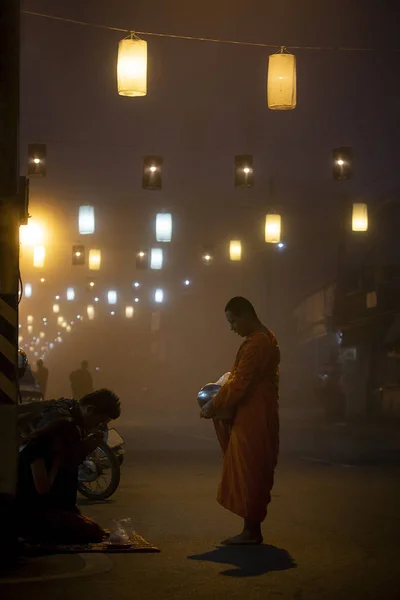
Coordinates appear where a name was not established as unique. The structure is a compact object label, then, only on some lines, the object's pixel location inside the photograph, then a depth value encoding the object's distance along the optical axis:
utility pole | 8.15
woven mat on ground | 8.53
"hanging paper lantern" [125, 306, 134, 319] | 103.81
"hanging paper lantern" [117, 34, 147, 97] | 17.97
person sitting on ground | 8.58
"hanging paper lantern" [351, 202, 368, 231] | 33.72
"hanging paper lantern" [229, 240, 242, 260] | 43.66
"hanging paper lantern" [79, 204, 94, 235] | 37.25
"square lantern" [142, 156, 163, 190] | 28.28
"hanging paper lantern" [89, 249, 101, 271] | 50.34
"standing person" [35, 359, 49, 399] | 33.45
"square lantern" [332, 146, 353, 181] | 26.45
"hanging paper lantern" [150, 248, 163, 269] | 50.12
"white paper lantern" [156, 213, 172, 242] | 36.62
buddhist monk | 9.47
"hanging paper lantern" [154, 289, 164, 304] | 91.66
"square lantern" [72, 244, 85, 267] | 49.78
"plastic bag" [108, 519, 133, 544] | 8.88
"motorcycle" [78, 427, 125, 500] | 13.15
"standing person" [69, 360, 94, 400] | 27.95
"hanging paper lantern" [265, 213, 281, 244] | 34.38
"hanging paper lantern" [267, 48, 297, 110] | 18.45
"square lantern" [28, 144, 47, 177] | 27.42
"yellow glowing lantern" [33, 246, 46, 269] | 43.31
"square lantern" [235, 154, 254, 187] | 27.44
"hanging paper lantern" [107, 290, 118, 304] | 90.81
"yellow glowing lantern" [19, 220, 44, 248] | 38.50
